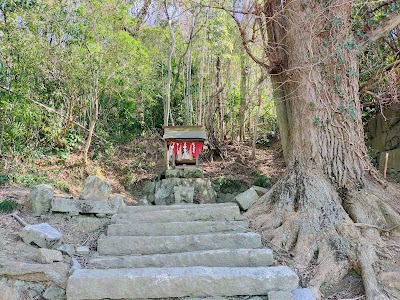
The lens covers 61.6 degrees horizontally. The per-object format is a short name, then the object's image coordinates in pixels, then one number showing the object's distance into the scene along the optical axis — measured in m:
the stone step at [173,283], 2.81
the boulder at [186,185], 6.27
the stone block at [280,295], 2.79
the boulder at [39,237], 3.51
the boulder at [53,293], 2.84
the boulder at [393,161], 5.74
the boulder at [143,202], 6.32
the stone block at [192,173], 6.36
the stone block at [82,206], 4.46
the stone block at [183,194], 6.13
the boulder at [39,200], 4.40
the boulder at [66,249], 3.43
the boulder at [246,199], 4.89
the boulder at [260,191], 5.31
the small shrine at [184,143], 6.25
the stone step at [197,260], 3.30
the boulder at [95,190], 4.72
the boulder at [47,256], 3.10
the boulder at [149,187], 6.85
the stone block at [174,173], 6.36
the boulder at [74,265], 3.01
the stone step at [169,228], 4.00
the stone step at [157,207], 4.69
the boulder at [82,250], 3.57
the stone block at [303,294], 2.79
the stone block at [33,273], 2.85
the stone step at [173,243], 3.63
